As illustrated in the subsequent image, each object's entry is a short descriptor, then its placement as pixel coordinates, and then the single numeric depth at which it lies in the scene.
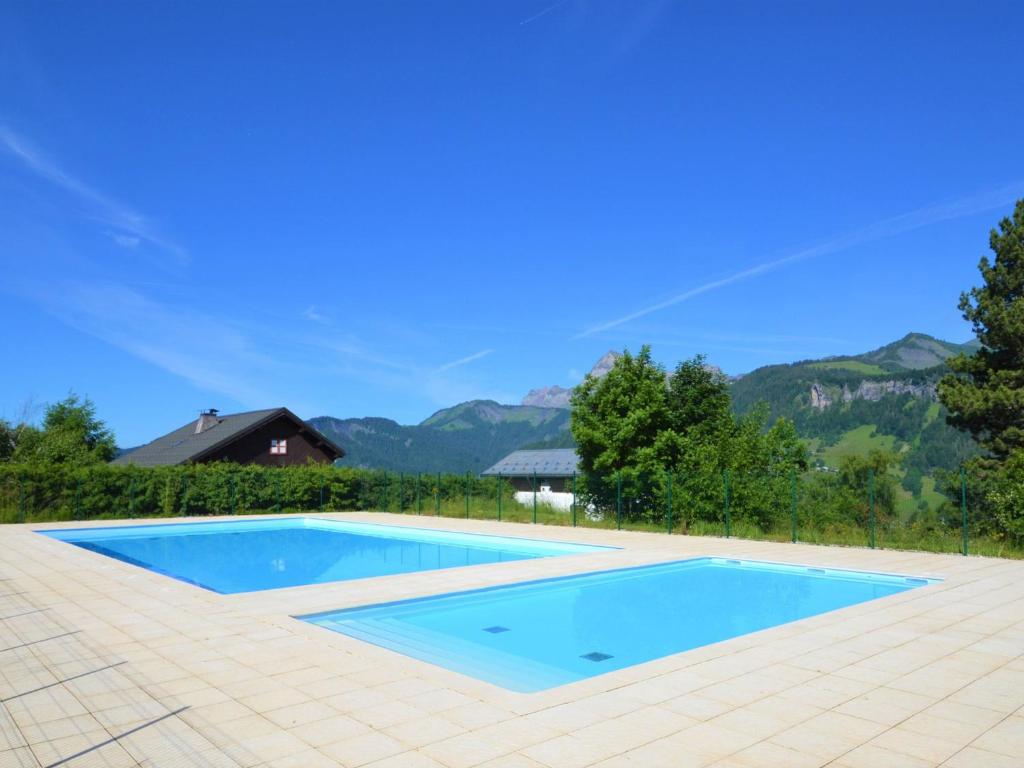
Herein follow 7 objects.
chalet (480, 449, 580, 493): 45.91
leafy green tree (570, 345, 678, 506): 20.20
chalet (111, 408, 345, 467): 29.97
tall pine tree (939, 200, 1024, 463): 20.69
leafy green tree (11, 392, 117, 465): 27.89
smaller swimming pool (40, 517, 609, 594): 12.55
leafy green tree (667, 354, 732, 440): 22.66
